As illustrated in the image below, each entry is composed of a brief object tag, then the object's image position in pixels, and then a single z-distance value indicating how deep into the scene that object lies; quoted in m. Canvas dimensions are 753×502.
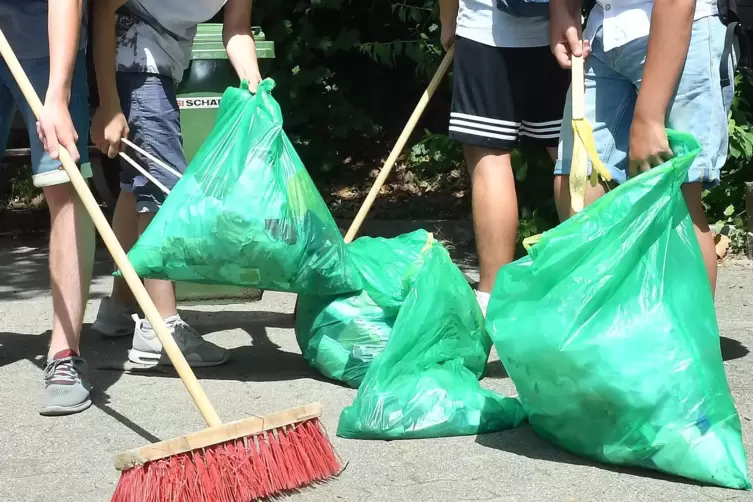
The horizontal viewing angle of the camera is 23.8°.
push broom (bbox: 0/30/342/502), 3.74
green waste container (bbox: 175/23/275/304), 6.75
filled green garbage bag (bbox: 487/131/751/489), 3.94
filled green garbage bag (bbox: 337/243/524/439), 4.54
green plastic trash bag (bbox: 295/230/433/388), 5.24
